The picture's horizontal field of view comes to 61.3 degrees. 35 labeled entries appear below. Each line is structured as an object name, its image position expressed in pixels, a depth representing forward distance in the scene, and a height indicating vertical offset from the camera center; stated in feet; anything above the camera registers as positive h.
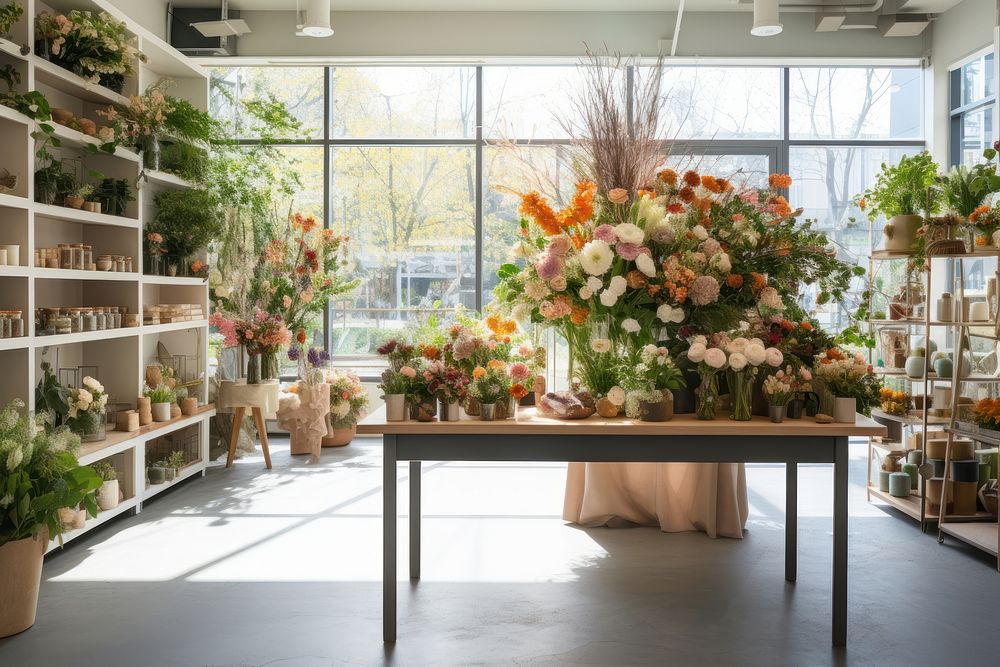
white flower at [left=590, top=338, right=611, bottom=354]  10.88 -0.54
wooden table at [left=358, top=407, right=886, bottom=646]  10.12 -1.73
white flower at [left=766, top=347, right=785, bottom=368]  10.41 -0.67
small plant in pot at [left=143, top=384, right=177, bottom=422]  17.79 -2.11
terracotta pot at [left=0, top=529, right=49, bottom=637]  10.37 -3.48
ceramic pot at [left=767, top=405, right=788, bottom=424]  10.38 -1.36
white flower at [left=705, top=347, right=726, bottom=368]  10.30 -0.67
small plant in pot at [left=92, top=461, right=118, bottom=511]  15.26 -3.38
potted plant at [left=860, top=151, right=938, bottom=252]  16.03 +2.00
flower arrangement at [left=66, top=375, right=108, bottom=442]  14.87 -1.95
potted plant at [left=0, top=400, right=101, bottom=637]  10.32 -2.48
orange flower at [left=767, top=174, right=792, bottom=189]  11.40 +1.66
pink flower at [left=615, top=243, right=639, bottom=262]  10.53 +0.65
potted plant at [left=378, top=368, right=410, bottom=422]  10.43 -1.12
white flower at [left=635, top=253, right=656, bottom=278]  10.56 +0.49
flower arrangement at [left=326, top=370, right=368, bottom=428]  22.95 -2.63
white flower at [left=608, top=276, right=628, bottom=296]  10.61 +0.22
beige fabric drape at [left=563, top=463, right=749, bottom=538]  14.67 -3.46
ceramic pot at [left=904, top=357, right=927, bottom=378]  16.03 -1.21
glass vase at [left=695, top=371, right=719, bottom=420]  10.71 -1.19
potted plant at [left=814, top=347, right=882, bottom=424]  10.37 -0.99
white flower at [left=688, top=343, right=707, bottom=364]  10.41 -0.61
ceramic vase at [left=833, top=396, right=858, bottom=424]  10.34 -1.30
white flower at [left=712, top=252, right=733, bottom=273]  10.62 +0.51
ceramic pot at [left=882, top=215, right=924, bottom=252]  16.01 +1.38
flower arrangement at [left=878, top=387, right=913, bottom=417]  16.15 -1.90
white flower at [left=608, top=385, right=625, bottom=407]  10.67 -1.19
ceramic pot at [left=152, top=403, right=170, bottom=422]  17.78 -2.30
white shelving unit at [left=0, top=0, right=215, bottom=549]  13.48 +0.50
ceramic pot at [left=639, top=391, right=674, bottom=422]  10.44 -1.33
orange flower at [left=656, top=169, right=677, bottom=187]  11.15 +1.68
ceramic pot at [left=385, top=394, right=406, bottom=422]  10.43 -1.29
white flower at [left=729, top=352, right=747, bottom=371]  10.31 -0.71
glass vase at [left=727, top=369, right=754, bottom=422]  10.61 -1.17
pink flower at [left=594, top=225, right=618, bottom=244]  10.57 +0.87
